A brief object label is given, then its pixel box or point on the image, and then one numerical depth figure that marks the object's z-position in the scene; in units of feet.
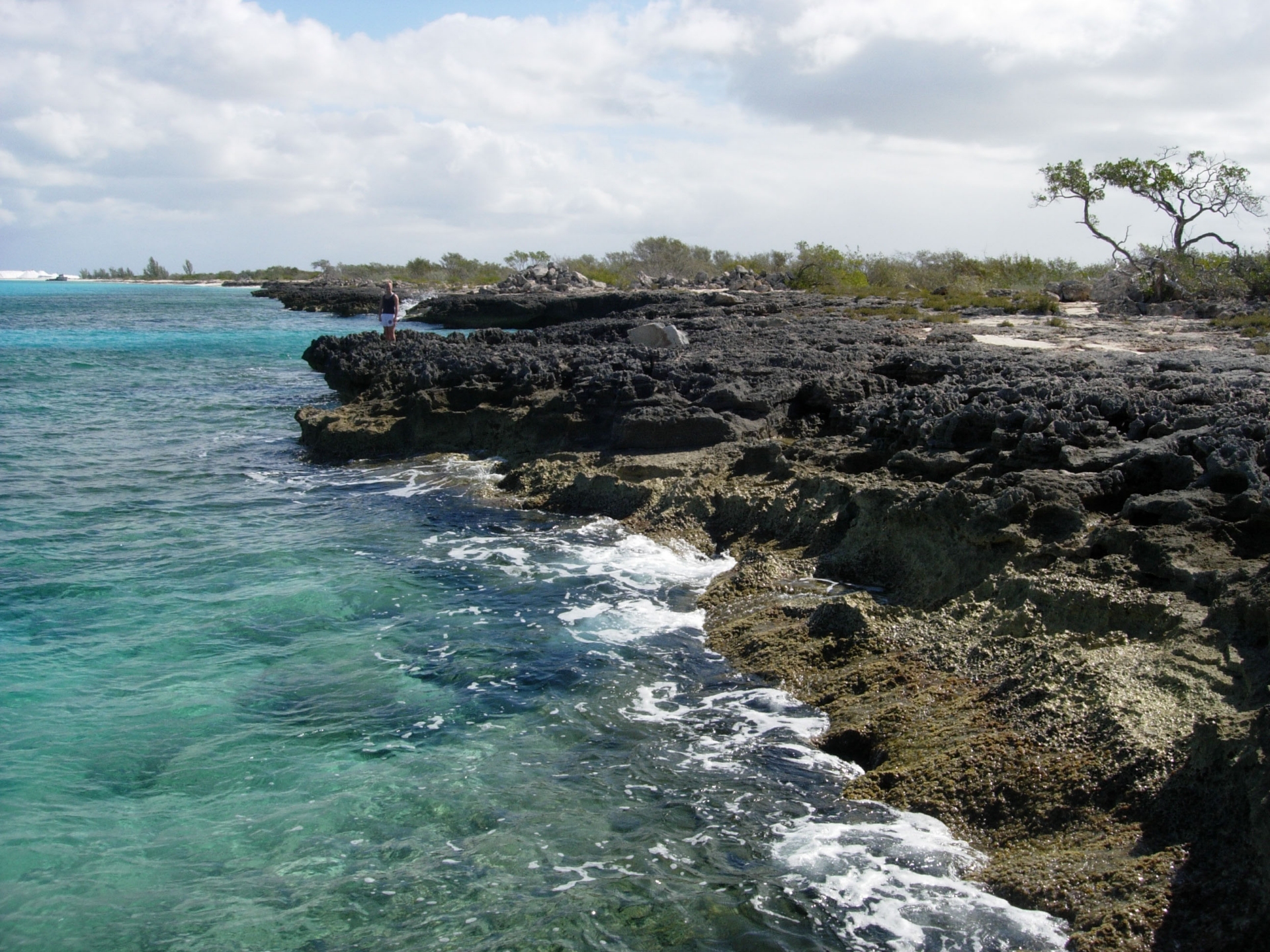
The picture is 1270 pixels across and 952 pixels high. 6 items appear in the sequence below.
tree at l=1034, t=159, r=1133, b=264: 87.51
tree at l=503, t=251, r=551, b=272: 231.91
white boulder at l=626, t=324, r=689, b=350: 50.78
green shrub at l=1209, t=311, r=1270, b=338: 47.70
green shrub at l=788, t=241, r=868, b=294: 110.32
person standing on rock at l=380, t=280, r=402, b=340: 63.00
